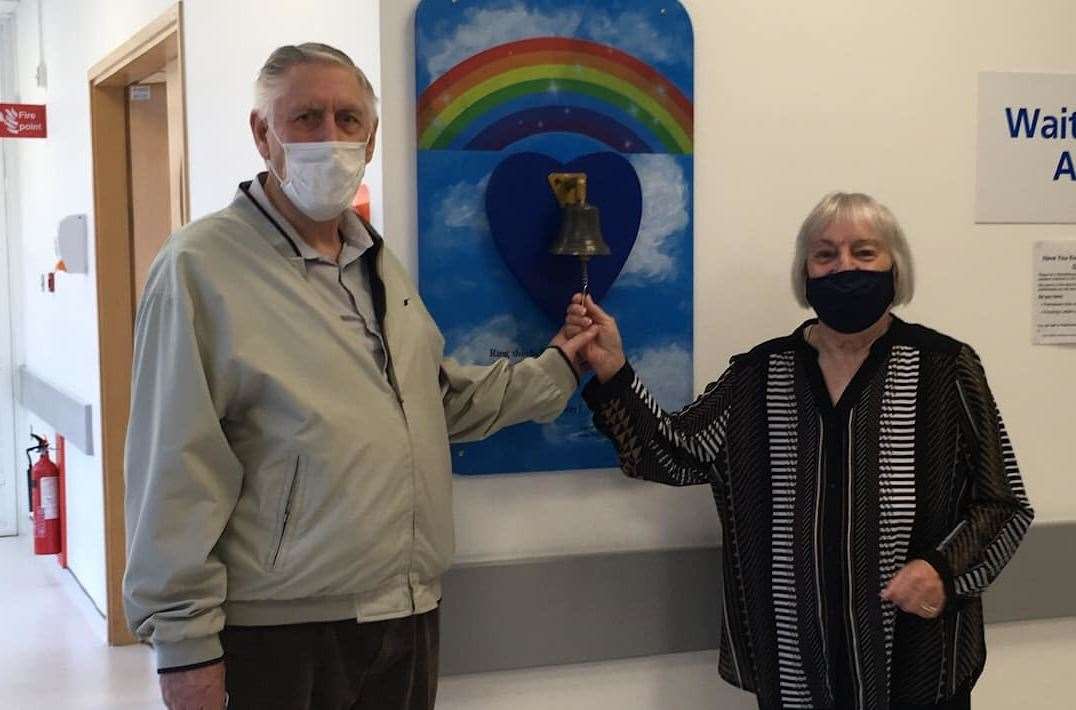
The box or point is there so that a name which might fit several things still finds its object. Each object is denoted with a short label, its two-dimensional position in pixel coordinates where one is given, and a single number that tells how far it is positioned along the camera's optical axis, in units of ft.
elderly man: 5.60
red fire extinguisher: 19.15
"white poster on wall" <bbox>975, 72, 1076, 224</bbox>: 8.51
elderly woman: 6.76
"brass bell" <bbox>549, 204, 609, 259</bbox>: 7.00
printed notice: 8.72
